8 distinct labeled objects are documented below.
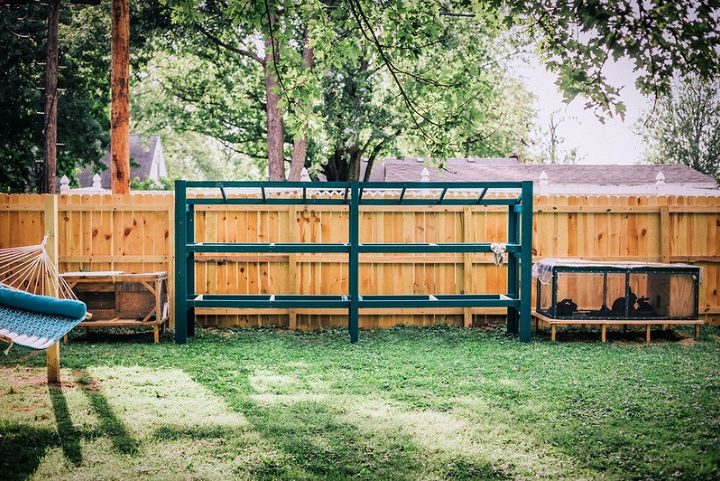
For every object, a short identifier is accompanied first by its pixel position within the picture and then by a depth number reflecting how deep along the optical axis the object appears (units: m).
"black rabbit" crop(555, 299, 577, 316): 8.38
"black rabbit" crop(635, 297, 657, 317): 8.35
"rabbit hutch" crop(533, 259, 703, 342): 8.30
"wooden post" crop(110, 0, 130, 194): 10.02
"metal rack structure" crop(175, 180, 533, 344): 8.05
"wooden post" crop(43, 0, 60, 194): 16.06
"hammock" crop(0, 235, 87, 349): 4.48
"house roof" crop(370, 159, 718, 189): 27.34
